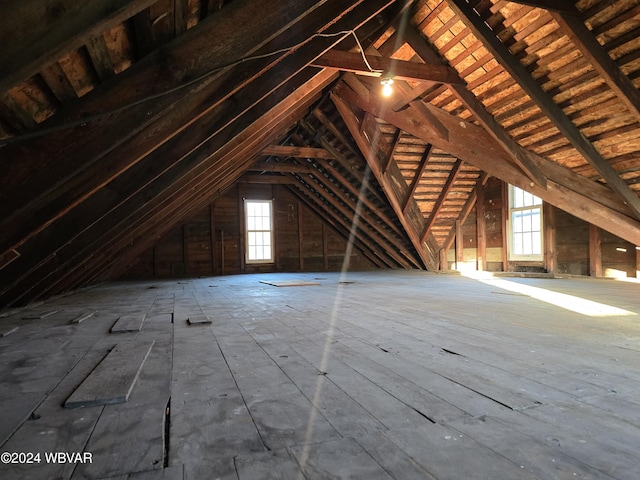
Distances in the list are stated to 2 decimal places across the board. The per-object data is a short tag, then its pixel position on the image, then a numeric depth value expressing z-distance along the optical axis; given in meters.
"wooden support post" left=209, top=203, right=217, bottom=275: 10.55
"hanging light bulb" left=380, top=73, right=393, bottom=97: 3.75
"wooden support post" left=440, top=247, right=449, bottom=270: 8.74
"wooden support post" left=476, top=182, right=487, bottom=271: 8.32
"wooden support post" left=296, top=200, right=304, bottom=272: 11.25
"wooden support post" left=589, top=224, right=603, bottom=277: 6.28
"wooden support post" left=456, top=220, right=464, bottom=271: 8.70
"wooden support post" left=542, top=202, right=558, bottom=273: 6.98
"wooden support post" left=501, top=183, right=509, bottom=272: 7.89
